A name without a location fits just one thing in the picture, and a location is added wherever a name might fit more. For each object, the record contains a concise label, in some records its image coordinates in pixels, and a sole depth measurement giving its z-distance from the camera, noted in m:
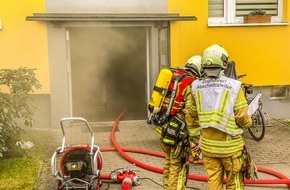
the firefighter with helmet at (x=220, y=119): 4.31
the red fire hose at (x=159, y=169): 5.89
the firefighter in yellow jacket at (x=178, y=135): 5.08
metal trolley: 5.48
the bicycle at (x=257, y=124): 8.48
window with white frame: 10.34
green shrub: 6.88
